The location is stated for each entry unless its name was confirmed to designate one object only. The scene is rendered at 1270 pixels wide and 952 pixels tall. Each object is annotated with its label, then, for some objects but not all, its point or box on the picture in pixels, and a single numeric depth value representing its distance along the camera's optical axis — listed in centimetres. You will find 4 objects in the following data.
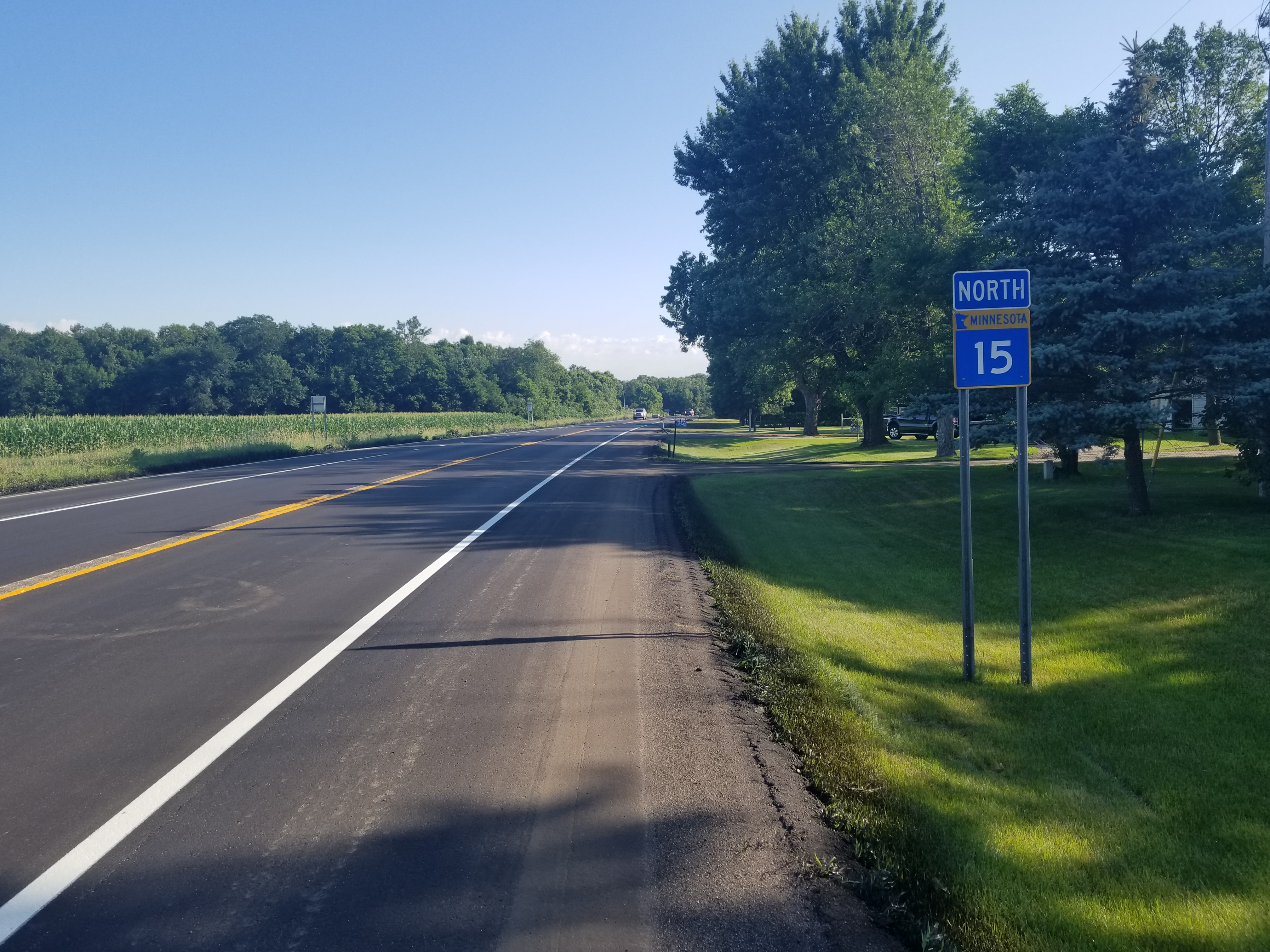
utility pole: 1336
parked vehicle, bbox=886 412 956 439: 4472
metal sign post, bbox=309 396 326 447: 4350
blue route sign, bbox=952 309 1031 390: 688
